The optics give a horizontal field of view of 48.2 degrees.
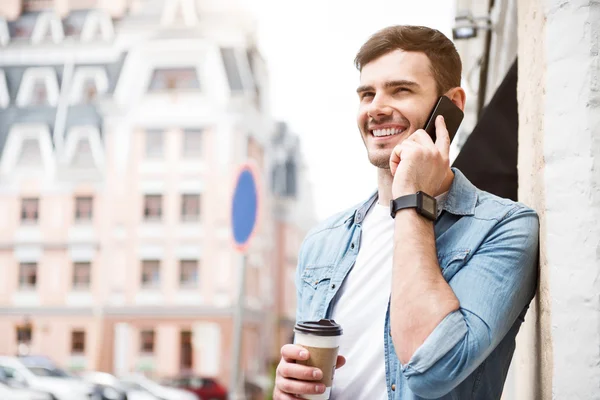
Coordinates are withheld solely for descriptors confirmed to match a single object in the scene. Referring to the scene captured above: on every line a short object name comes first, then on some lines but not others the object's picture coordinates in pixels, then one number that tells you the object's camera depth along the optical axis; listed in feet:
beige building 70.85
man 3.83
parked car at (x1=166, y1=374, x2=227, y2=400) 54.70
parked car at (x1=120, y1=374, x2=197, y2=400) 46.39
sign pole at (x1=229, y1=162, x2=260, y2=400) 13.51
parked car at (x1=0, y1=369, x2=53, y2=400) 37.24
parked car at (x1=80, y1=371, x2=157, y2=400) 45.52
